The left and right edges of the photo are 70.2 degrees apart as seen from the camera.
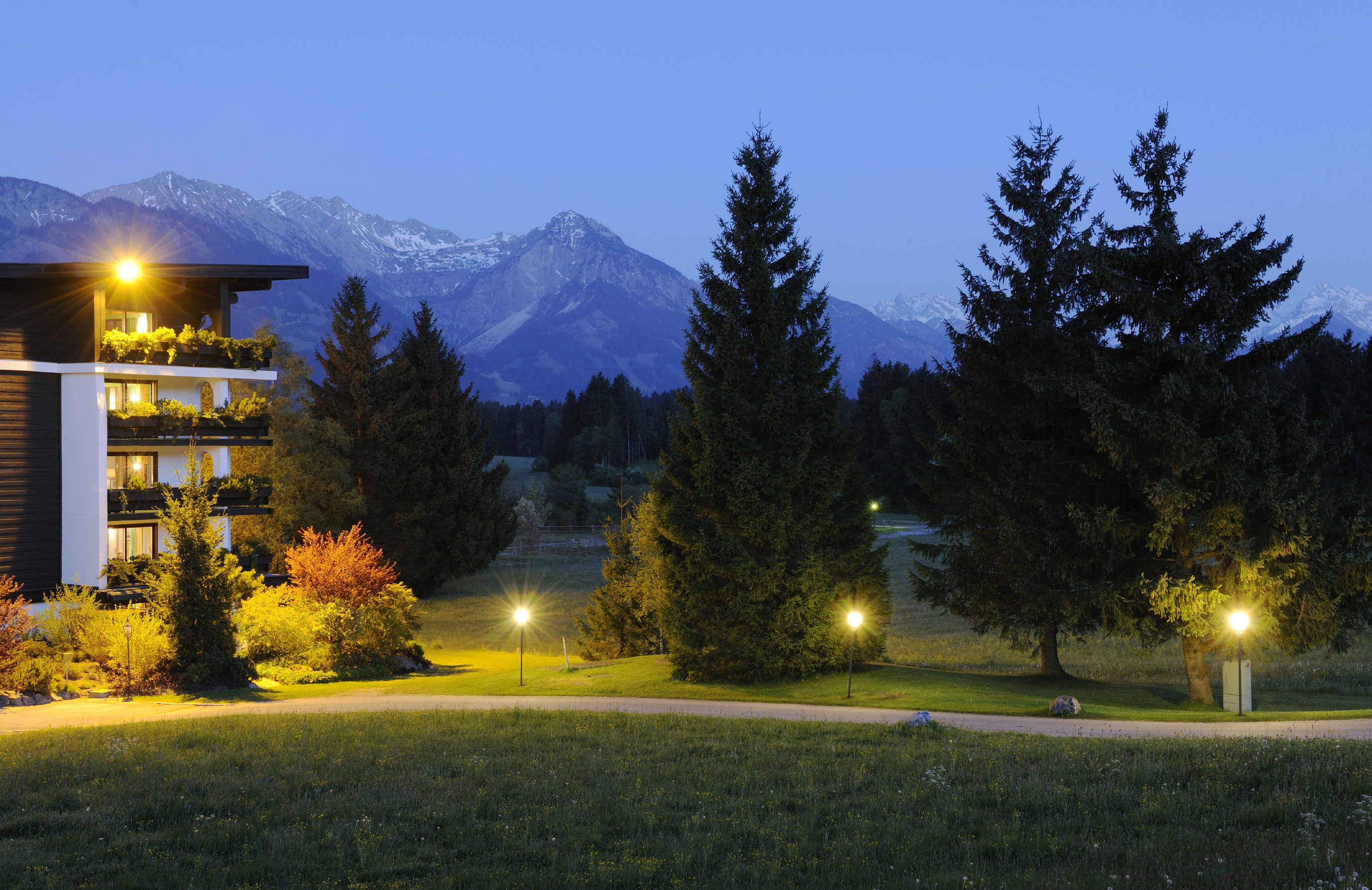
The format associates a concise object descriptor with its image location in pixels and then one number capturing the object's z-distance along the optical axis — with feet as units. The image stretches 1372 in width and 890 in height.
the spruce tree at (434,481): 193.16
